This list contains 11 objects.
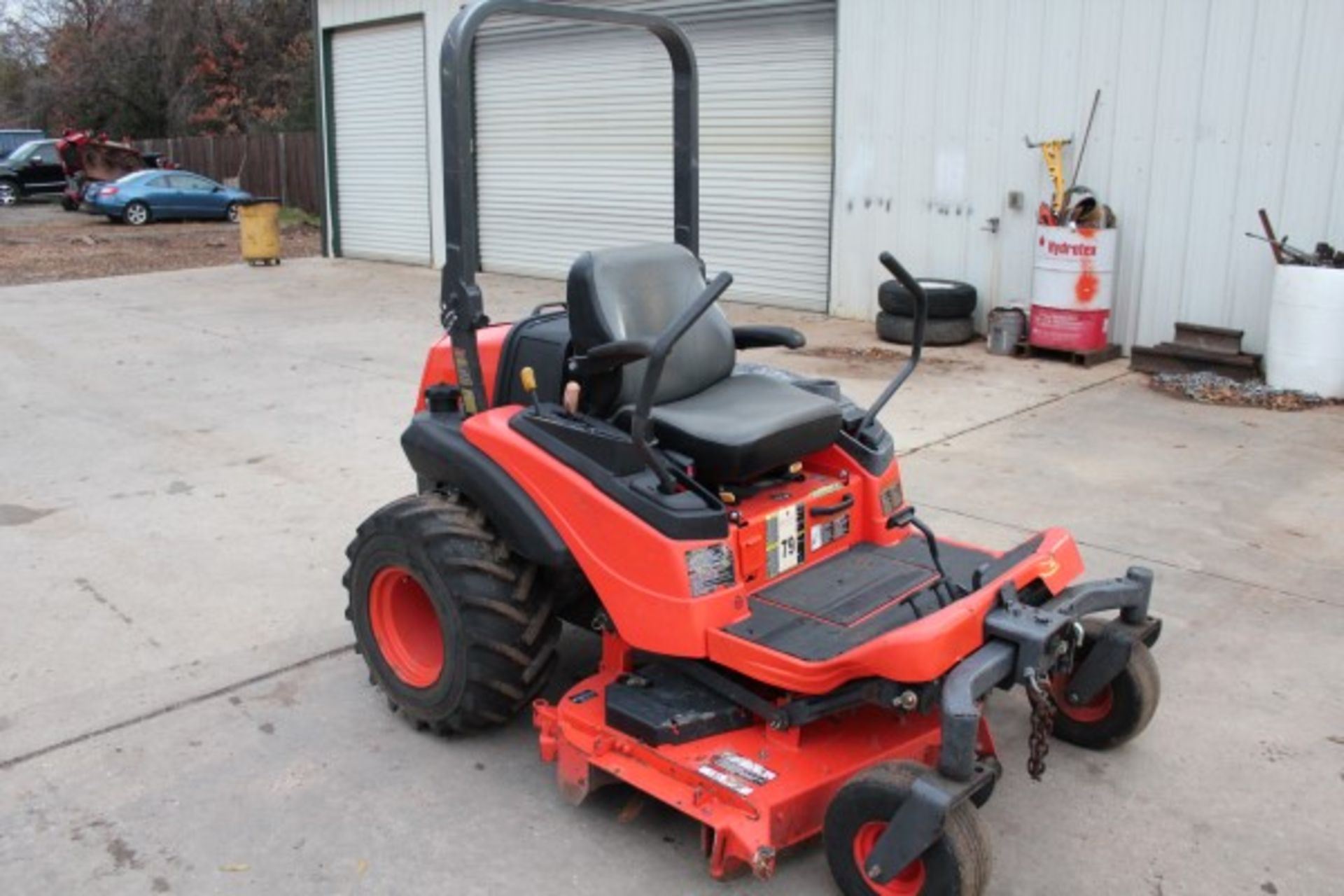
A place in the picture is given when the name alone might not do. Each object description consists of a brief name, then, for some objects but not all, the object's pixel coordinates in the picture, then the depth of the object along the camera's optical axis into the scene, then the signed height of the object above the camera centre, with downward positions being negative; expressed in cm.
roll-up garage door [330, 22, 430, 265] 1549 +40
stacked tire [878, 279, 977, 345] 963 -104
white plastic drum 761 -89
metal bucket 934 -111
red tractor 2625 +21
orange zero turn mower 272 -105
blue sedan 2294 -49
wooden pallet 891 -127
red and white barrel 875 -74
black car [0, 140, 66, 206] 2769 -4
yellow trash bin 1568 -74
